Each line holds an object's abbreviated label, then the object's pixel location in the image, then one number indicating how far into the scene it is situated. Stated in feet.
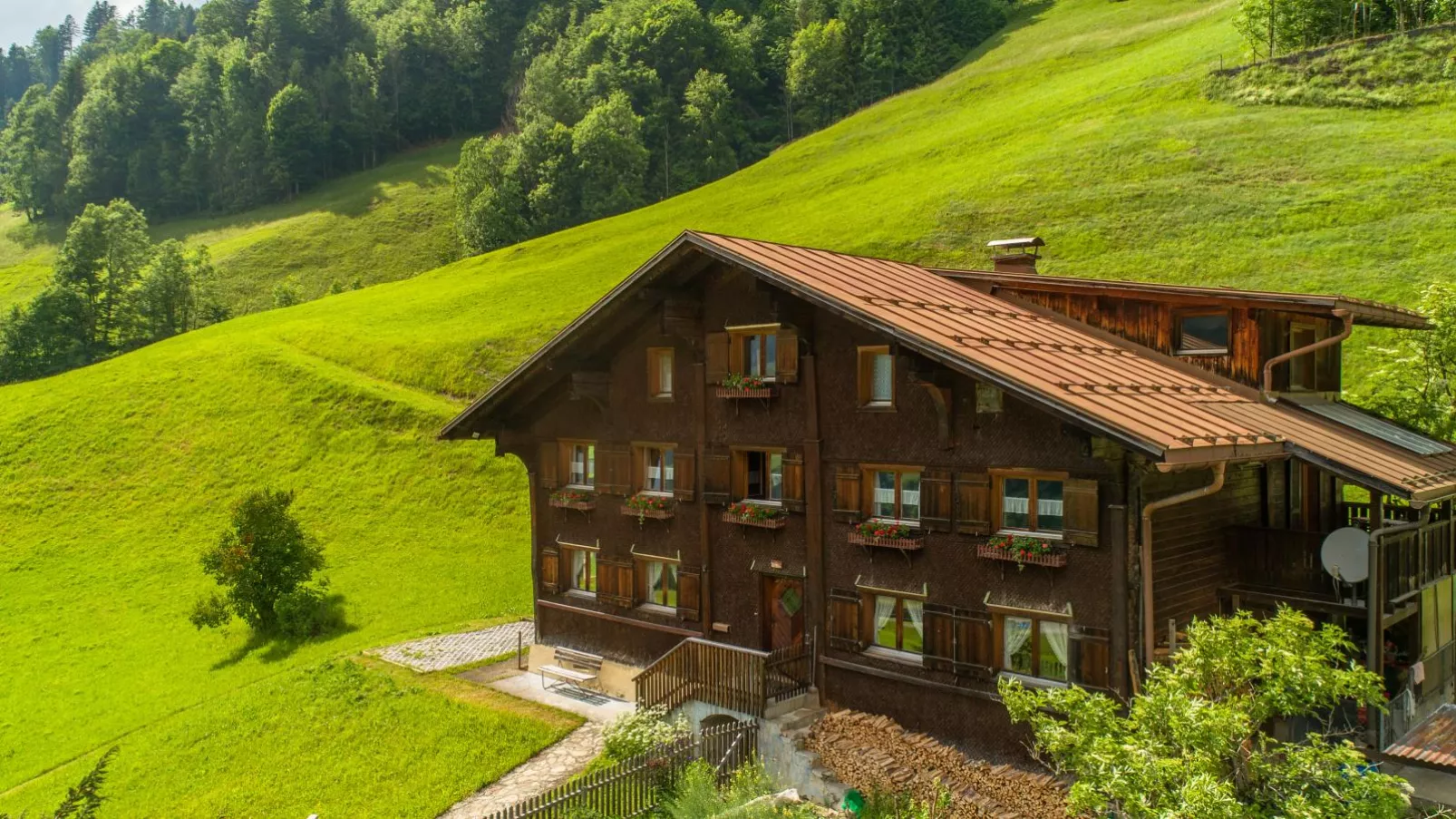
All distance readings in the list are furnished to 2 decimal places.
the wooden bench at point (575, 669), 67.46
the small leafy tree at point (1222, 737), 26.48
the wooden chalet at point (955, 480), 43.62
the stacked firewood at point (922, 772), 41.01
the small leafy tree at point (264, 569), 91.35
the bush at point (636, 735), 50.72
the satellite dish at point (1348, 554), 43.09
